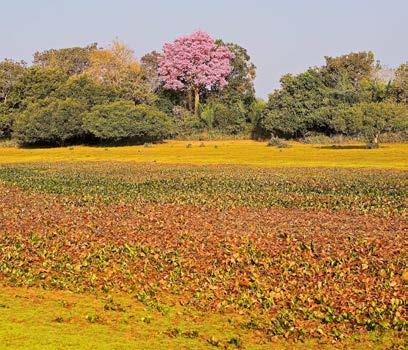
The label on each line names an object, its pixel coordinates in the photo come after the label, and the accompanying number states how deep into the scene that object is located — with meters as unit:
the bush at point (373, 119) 66.94
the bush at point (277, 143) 71.50
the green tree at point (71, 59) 109.69
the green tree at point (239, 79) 94.94
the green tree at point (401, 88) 80.88
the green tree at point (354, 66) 93.94
